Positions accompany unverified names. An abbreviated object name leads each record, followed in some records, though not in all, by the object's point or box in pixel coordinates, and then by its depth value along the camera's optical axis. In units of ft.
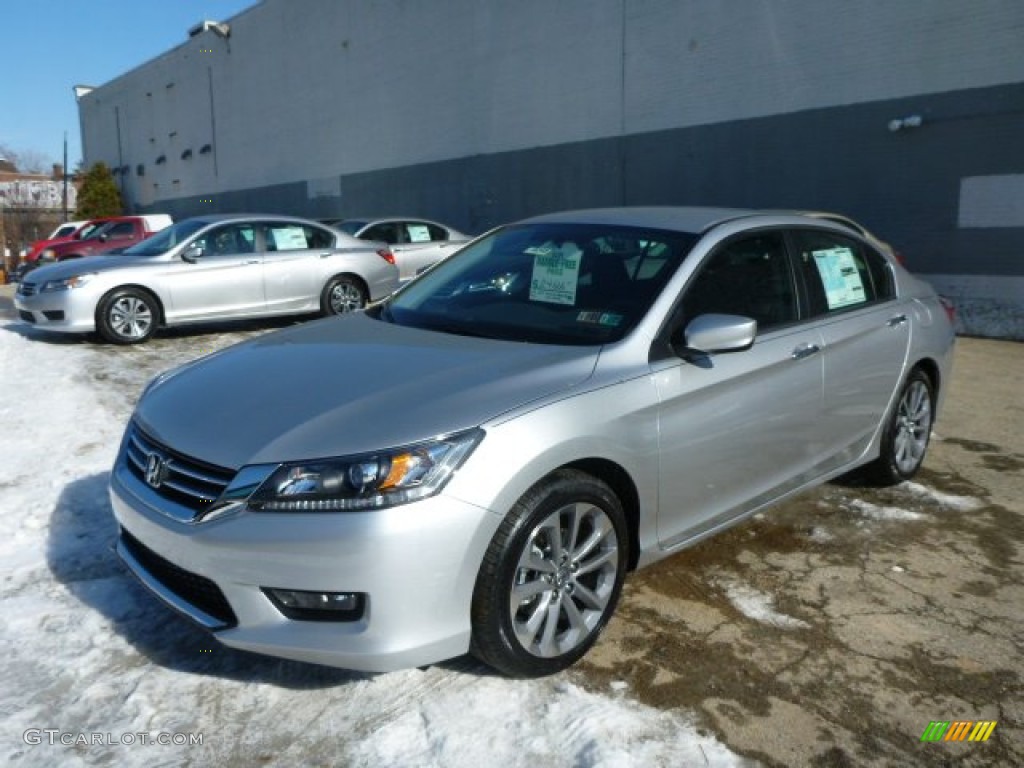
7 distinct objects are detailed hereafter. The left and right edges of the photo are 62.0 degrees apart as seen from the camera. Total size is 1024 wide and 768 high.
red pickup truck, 62.28
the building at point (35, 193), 147.33
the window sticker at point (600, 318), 11.02
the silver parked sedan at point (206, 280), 31.26
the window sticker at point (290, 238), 35.32
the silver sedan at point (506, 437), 8.48
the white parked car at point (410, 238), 44.37
